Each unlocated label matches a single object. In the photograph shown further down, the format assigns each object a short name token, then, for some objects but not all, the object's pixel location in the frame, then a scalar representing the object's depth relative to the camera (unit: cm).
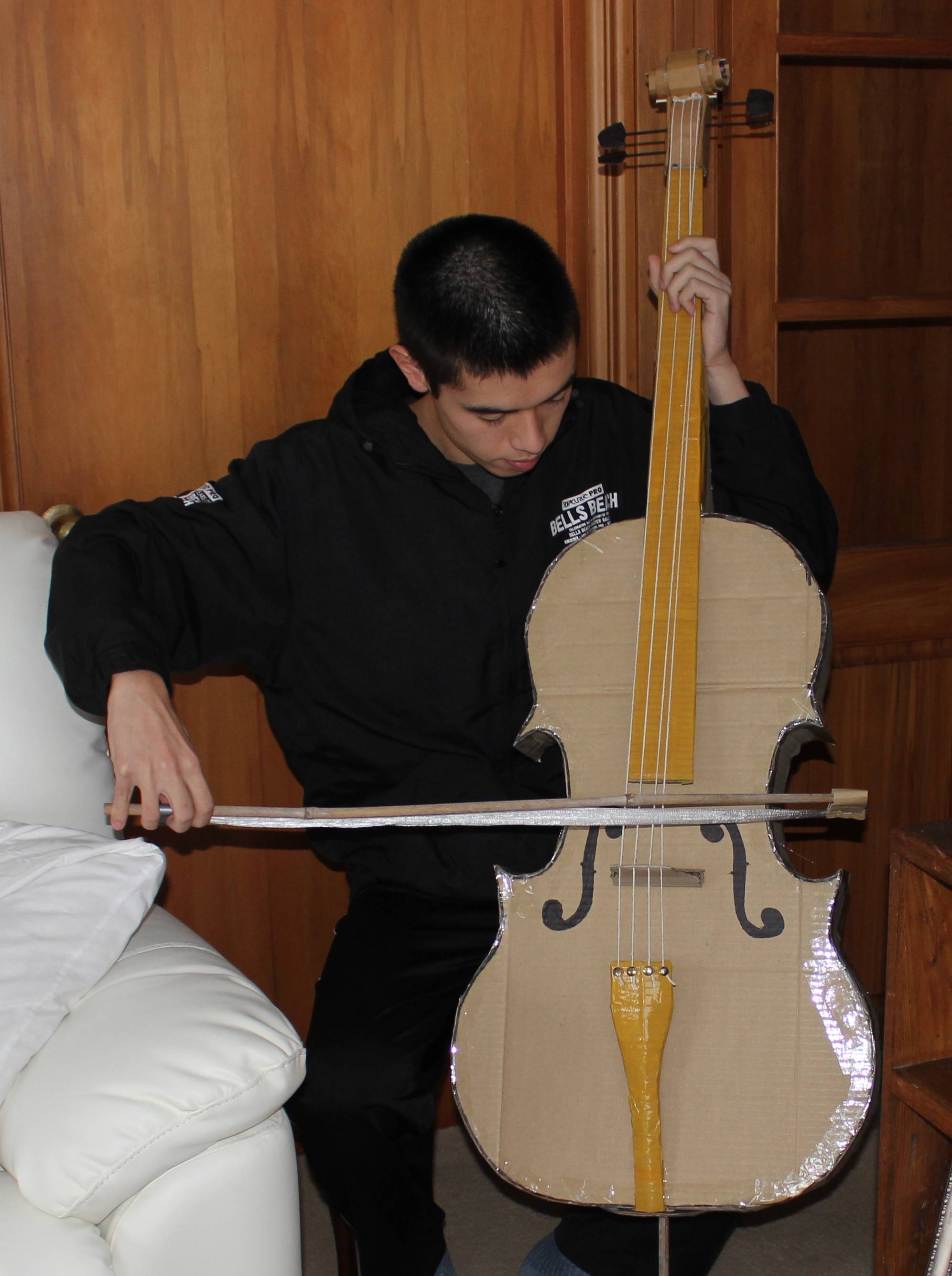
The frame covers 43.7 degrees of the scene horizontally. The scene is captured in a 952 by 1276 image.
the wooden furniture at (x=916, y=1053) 115
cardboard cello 98
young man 123
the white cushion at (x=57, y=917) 104
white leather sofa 95
